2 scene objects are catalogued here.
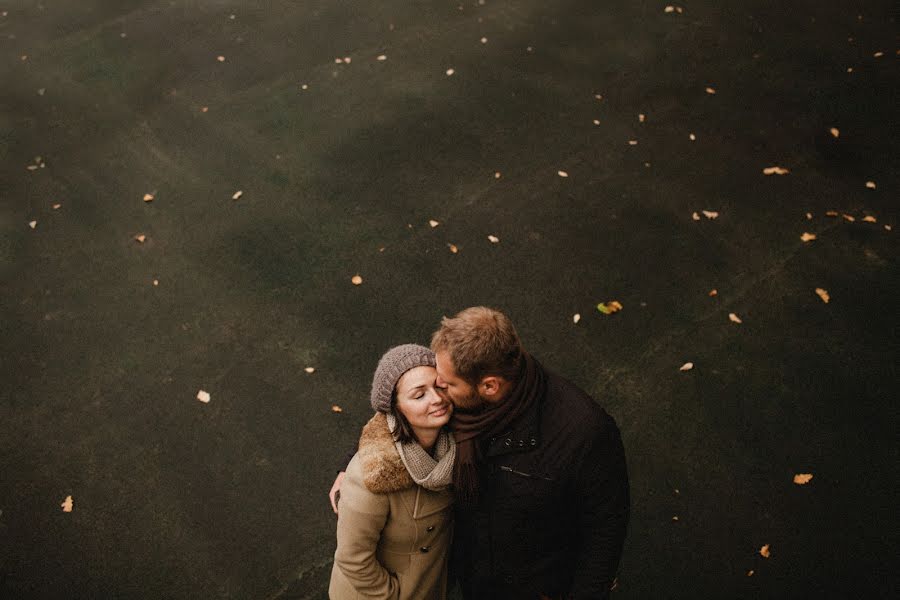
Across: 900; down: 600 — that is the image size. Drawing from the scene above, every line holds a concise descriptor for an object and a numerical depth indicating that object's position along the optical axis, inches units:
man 98.2
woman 98.7
